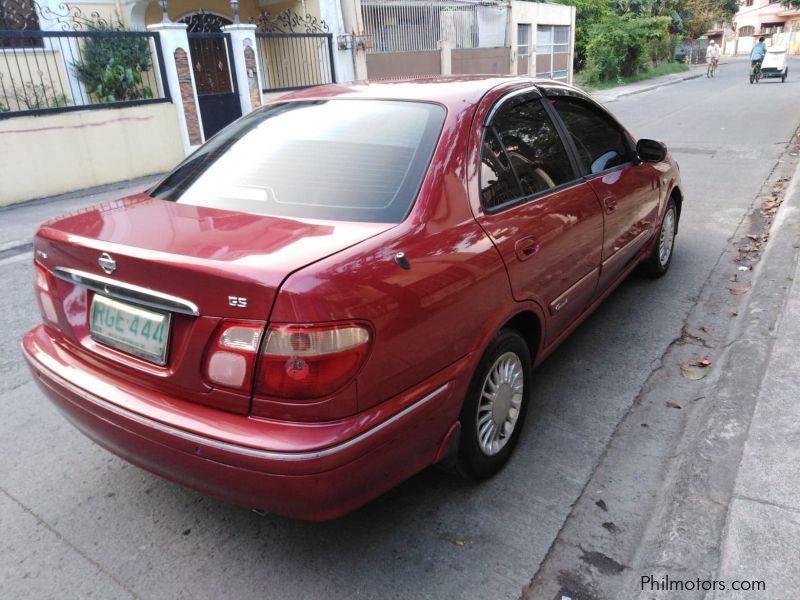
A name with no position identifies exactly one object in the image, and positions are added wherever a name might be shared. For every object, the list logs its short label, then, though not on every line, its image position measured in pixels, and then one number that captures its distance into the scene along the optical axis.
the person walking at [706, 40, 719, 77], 32.81
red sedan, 1.93
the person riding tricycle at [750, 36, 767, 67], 25.53
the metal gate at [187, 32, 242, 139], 11.73
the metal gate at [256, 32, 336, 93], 13.28
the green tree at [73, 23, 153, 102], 10.18
